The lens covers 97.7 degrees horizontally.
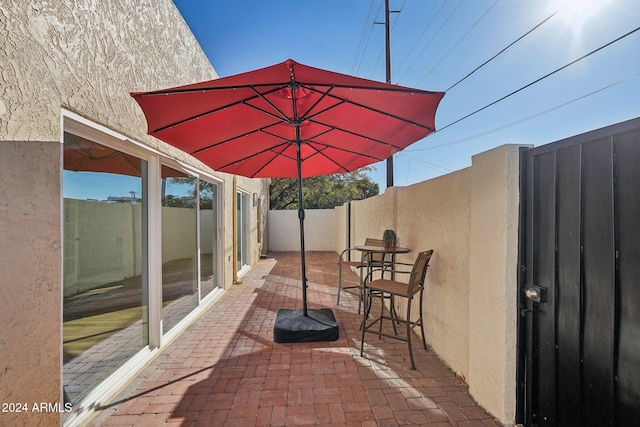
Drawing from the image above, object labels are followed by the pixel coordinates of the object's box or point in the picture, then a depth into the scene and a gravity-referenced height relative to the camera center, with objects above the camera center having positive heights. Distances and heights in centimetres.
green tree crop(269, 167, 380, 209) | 1788 +155
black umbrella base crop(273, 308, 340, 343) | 334 -140
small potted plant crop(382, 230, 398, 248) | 386 -36
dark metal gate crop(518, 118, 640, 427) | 134 -39
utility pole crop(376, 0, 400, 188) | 847 +521
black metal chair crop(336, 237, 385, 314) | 408 -79
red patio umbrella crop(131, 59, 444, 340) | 214 +96
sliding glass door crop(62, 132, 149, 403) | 209 -41
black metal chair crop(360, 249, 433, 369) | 274 -82
